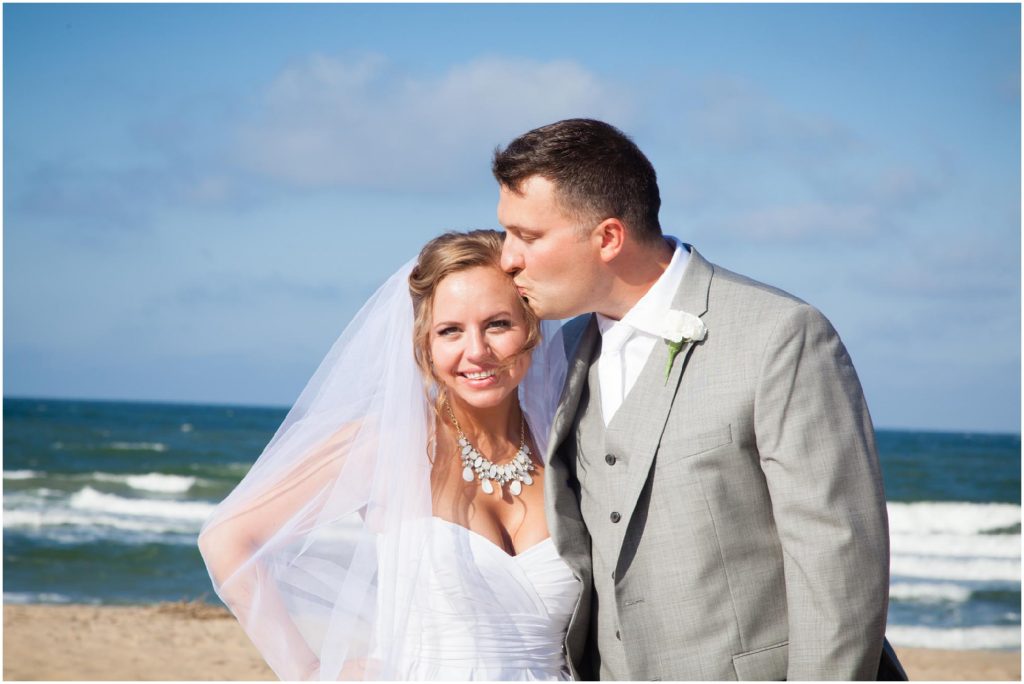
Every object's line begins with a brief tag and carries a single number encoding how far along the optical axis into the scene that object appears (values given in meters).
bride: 3.21
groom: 2.69
